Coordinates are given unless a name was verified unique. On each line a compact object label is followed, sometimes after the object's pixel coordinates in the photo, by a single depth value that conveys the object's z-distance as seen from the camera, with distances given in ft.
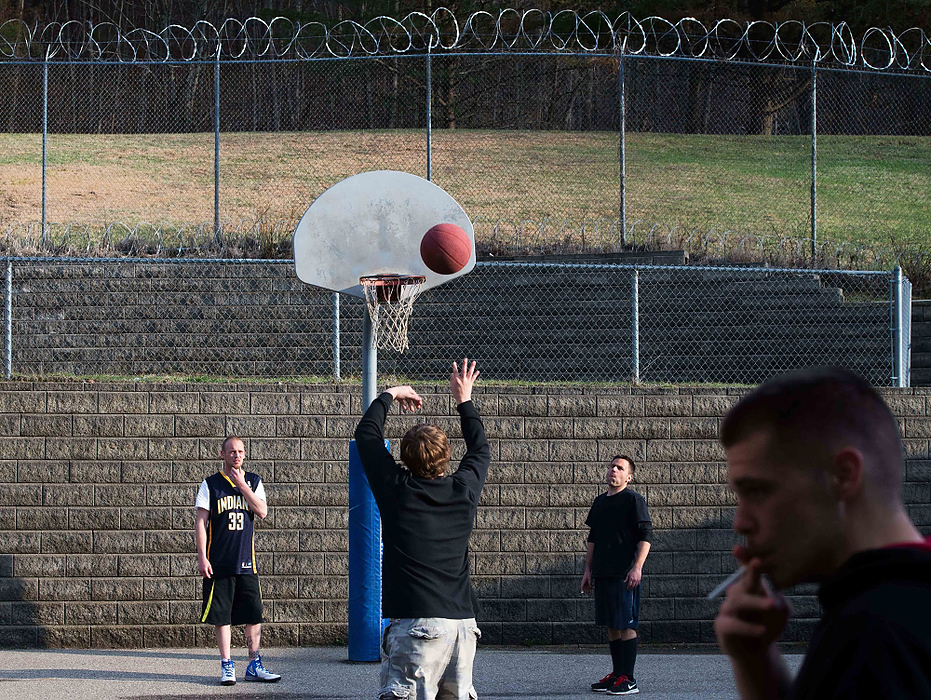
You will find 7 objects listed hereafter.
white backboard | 52.54
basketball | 50.96
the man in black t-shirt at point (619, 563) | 51.01
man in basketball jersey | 53.16
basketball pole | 55.01
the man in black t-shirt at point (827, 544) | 8.84
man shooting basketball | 30.55
